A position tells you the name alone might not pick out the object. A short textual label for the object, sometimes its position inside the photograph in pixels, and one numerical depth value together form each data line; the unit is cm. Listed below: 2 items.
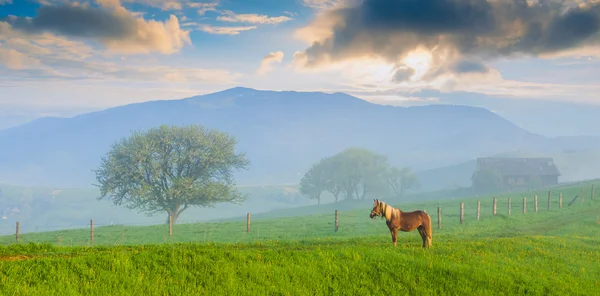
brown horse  2639
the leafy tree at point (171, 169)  6656
